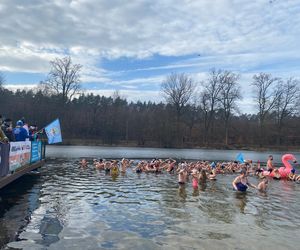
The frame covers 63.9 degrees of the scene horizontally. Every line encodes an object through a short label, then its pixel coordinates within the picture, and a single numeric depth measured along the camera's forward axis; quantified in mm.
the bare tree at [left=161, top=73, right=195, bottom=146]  51214
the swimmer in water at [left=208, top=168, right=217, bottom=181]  14200
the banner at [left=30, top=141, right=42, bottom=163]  12012
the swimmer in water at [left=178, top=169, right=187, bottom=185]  12308
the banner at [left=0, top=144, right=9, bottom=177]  7540
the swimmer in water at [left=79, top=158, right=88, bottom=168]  17998
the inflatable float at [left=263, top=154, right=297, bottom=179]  15996
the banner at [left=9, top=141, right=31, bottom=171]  8572
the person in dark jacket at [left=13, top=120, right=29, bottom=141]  10211
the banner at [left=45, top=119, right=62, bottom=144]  12425
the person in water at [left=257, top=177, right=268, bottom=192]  11764
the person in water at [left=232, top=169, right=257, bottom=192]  11126
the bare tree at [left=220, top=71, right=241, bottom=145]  48357
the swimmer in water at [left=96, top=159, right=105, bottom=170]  16897
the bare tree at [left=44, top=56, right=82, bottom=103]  45846
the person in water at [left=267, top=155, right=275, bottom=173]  16294
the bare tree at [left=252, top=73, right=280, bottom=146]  47837
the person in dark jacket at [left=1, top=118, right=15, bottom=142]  9062
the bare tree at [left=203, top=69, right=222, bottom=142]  49006
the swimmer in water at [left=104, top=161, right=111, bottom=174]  16202
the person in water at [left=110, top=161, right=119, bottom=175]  15100
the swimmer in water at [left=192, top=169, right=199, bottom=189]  11689
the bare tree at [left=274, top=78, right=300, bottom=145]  48010
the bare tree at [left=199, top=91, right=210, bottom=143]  49655
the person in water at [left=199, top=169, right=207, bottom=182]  13215
